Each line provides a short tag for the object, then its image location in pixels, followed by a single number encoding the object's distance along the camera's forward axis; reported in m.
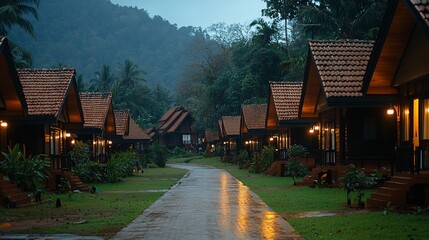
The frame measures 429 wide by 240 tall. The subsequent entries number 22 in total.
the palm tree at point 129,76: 101.44
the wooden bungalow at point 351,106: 24.59
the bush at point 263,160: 42.53
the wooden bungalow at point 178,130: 103.44
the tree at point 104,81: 95.78
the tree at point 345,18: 52.53
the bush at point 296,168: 34.12
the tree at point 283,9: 66.12
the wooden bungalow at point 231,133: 70.56
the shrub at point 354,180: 18.98
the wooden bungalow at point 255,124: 54.09
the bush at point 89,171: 32.78
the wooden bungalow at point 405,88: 16.27
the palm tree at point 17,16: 49.55
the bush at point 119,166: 34.94
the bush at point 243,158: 57.16
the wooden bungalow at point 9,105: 19.42
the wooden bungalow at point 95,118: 39.34
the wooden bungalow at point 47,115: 26.70
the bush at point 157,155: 64.62
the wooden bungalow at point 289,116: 39.22
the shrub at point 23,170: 21.38
